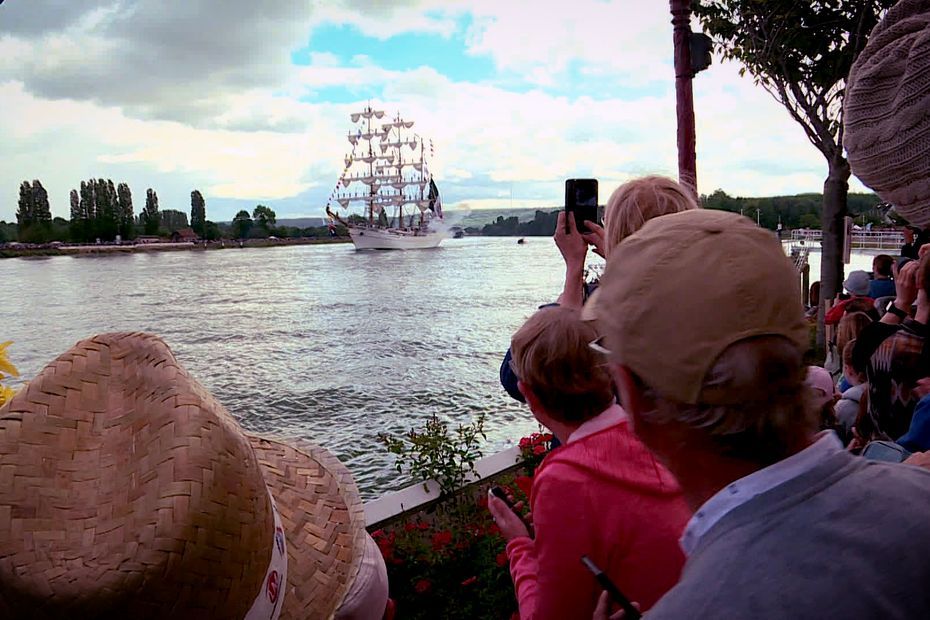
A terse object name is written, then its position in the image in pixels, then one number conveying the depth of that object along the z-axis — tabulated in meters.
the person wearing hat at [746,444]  0.81
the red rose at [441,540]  3.66
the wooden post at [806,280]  13.22
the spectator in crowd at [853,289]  6.69
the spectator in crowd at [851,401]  3.67
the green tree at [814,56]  8.10
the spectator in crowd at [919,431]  2.20
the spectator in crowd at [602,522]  1.44
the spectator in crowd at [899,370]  2.86
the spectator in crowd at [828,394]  3.38
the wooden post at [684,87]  4.59
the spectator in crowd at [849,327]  4.35
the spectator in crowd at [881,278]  7.48
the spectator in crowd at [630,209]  2.07
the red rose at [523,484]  2.59
